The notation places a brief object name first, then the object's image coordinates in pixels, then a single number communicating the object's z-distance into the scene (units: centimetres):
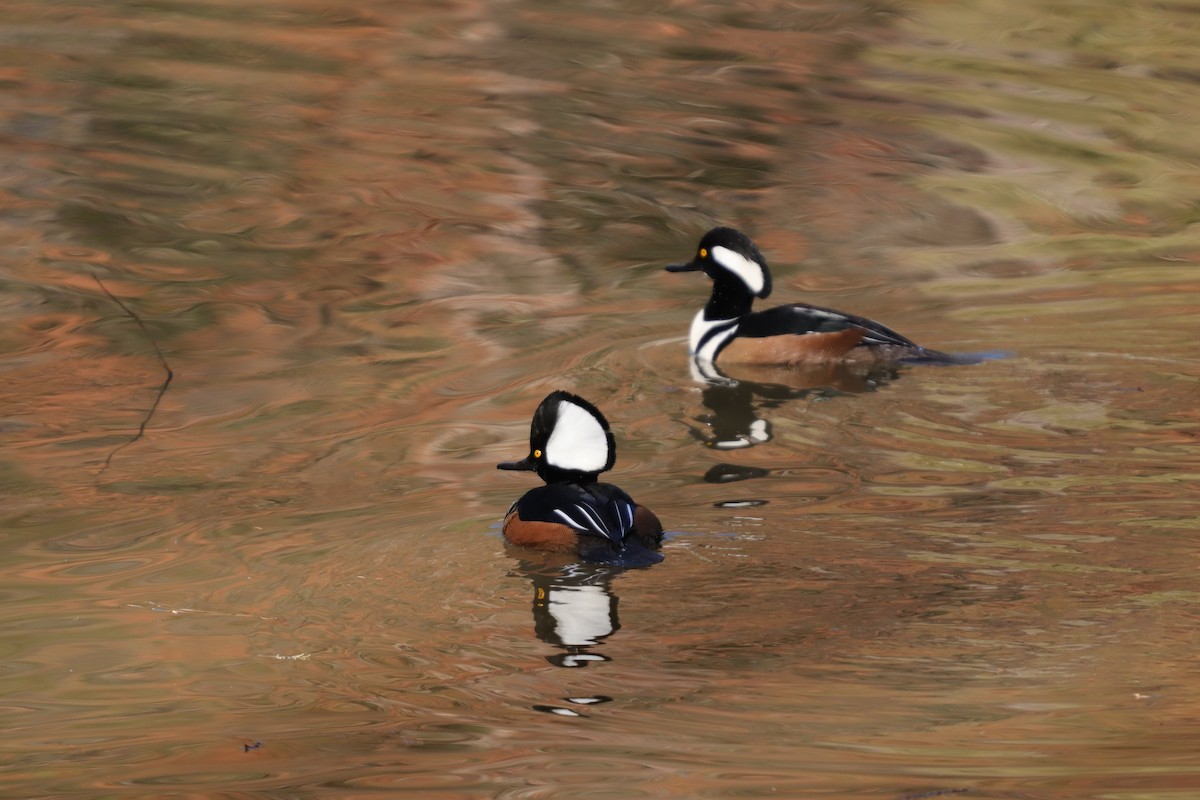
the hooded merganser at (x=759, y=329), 2103
